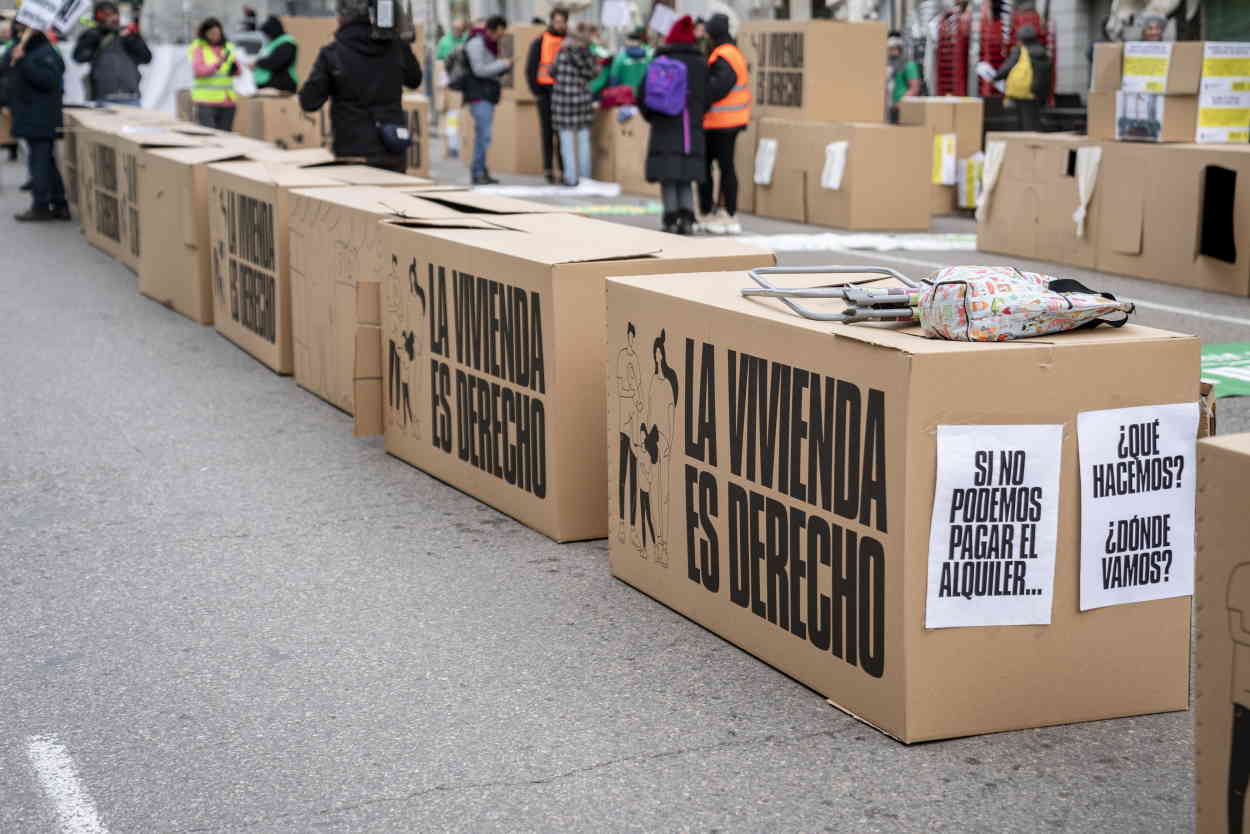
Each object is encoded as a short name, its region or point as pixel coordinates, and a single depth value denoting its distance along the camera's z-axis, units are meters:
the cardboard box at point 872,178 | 15.27
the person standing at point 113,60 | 19.08
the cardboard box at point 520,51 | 22.66
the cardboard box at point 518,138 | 22.64
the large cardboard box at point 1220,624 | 2.86
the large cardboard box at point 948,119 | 15.77
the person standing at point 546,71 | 20.05
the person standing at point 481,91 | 19.94
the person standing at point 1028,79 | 17.66
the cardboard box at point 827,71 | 16.03
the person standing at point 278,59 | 19.33
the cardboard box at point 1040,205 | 12.44
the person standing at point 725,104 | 14.35
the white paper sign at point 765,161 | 16.62
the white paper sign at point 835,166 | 15.31
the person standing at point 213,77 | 19.62
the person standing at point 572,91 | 19.28
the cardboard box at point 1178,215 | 10.84
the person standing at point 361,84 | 10.78
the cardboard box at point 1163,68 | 11.25
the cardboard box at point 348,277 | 6.68
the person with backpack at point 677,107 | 13.83
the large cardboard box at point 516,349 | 5.35
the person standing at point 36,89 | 15.51
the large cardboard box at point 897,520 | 3.68
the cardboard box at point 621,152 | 19.09
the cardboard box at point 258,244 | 8.23
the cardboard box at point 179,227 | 9.82
